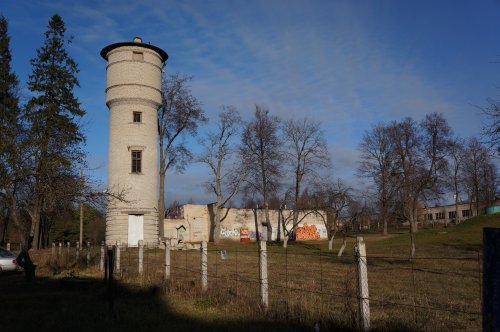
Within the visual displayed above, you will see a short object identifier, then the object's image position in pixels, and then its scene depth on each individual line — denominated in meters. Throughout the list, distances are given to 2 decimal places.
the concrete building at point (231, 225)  55.88
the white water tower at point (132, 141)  36.03
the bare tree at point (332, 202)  41.16
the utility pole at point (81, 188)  20.03
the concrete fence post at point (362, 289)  6.94
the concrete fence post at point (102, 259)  19.00
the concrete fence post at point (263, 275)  9.13
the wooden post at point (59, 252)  21.51
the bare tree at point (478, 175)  68.79
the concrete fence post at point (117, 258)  17.64
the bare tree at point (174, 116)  46.31
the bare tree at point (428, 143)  52.05
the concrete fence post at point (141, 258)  16.36
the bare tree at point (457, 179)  68.18
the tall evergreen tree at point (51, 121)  20.11
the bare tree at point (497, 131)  18.08
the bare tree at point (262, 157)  51.94
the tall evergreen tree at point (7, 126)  19.06
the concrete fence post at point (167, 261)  13.59
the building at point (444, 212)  100.88
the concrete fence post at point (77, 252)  21.78
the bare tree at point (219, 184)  52.25
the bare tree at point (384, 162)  39.66
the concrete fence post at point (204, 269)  11.42
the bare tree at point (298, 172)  51.53
